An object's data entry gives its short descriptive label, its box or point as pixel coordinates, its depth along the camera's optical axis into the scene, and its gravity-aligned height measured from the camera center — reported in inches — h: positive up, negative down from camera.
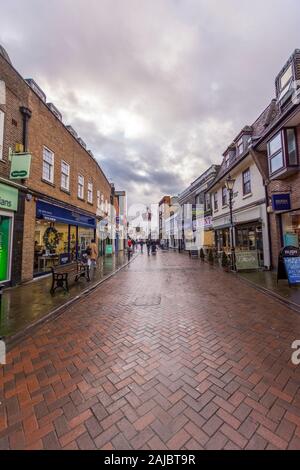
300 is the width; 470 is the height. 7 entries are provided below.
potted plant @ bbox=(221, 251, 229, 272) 465.4 -42.2
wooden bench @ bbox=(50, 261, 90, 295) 279.5 -39.4
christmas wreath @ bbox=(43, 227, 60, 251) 453.1 +23.4
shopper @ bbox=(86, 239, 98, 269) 445.7 -11.2
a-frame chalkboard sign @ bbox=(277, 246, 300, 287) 281.7 -29.9
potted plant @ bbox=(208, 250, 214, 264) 630.9 -33.8
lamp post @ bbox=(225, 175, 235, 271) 446.0 +133.3
